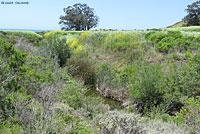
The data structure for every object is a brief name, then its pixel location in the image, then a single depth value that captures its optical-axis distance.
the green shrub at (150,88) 7.39
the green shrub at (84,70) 10.78
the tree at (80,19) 40.59
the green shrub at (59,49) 12.60
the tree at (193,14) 33.63
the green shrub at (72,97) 6.18
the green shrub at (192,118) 4.16
